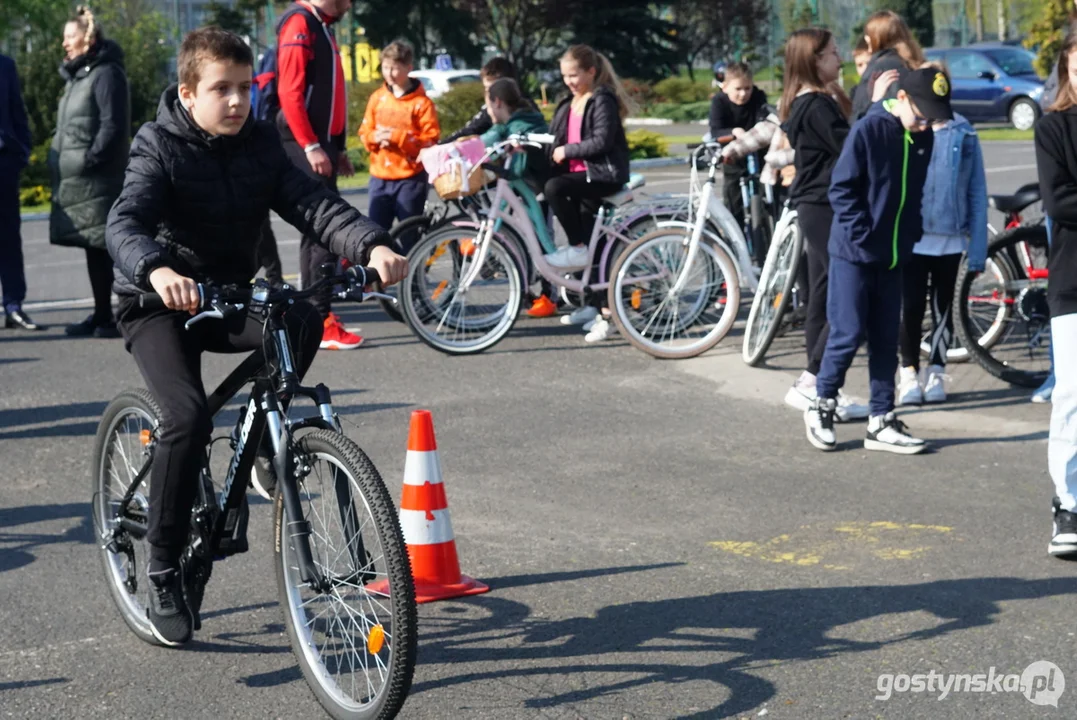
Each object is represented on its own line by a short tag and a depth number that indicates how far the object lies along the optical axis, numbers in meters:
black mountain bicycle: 4.04
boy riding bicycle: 4.59
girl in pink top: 10.32
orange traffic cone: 5.34
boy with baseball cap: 7.21
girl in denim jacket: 8.23
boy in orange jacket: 11.17
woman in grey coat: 10.56
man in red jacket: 9.75
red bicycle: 8.73
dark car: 34.94
